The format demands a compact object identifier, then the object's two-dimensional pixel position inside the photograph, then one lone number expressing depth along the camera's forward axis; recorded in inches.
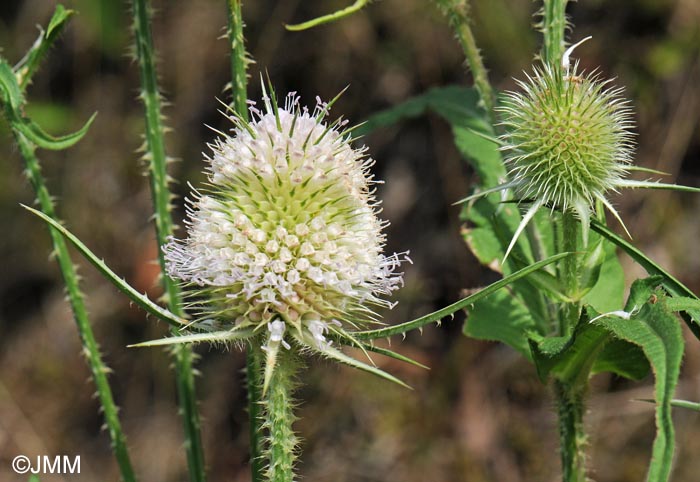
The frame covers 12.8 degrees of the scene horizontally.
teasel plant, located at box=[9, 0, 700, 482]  24.1
